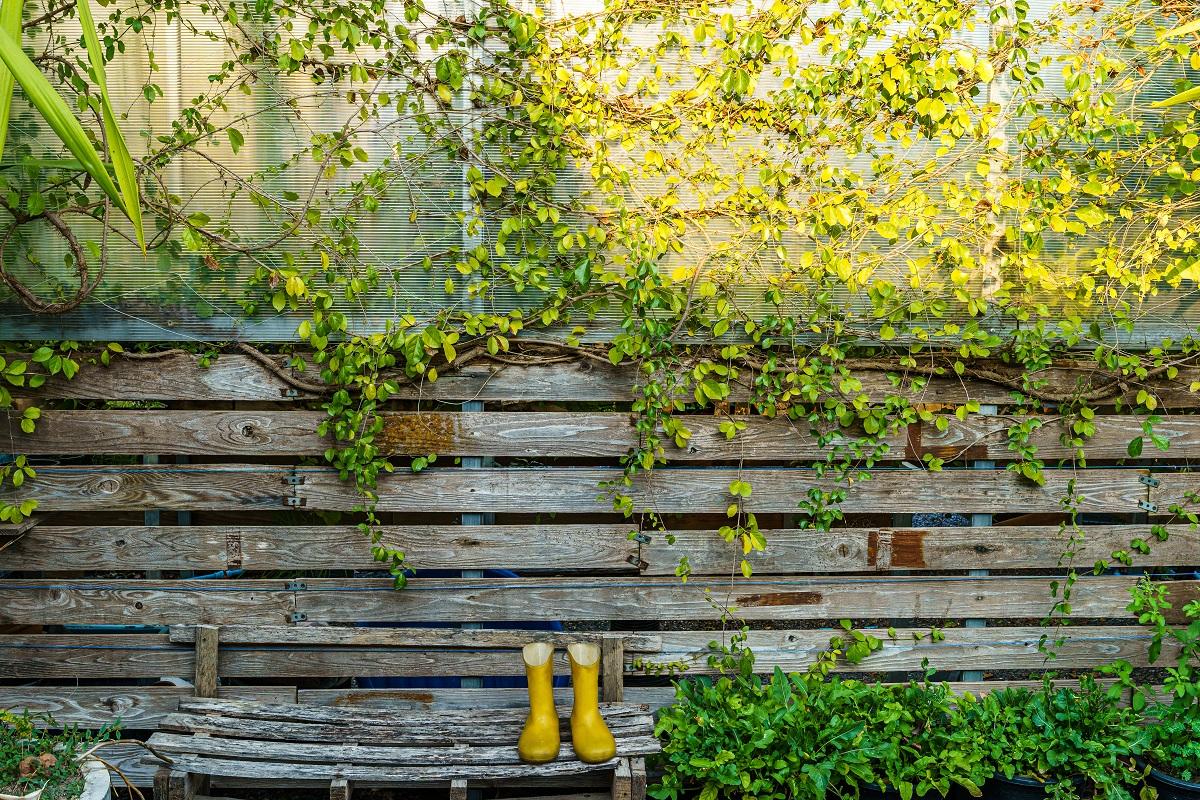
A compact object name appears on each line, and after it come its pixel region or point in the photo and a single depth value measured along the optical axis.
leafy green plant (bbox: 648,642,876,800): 2.34
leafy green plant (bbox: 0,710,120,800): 2.08
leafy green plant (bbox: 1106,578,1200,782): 2.47
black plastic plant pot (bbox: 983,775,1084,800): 2.43
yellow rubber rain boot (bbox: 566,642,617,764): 2.24
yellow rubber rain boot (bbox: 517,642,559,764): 2.25
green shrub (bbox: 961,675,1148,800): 2.44
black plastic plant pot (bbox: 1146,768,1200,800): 2.42
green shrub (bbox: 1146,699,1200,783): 2.45
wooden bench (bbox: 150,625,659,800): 2.22
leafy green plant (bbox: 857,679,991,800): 2.40
